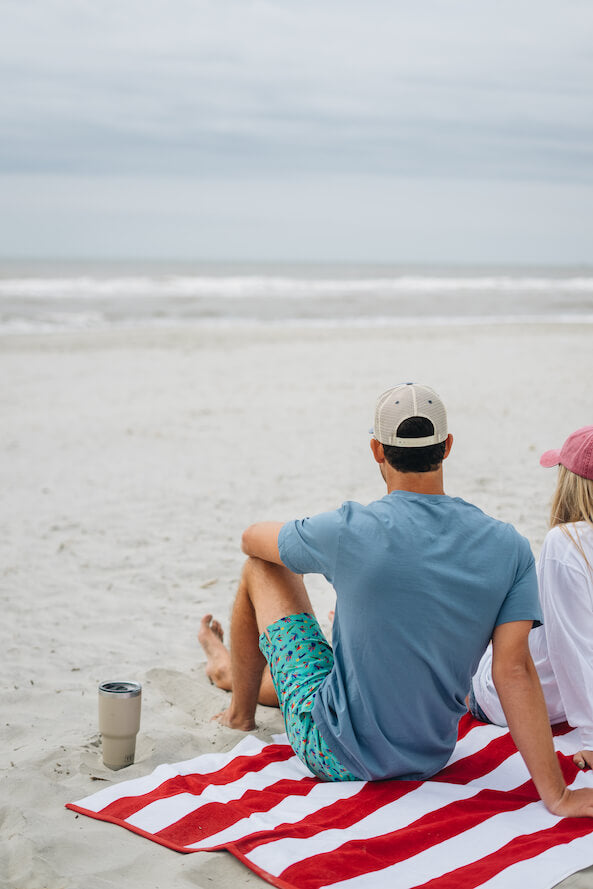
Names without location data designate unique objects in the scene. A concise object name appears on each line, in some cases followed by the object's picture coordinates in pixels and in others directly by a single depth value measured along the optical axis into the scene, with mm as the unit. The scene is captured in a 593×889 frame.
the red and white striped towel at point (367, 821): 2029
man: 2115
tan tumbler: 2619
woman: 2424
